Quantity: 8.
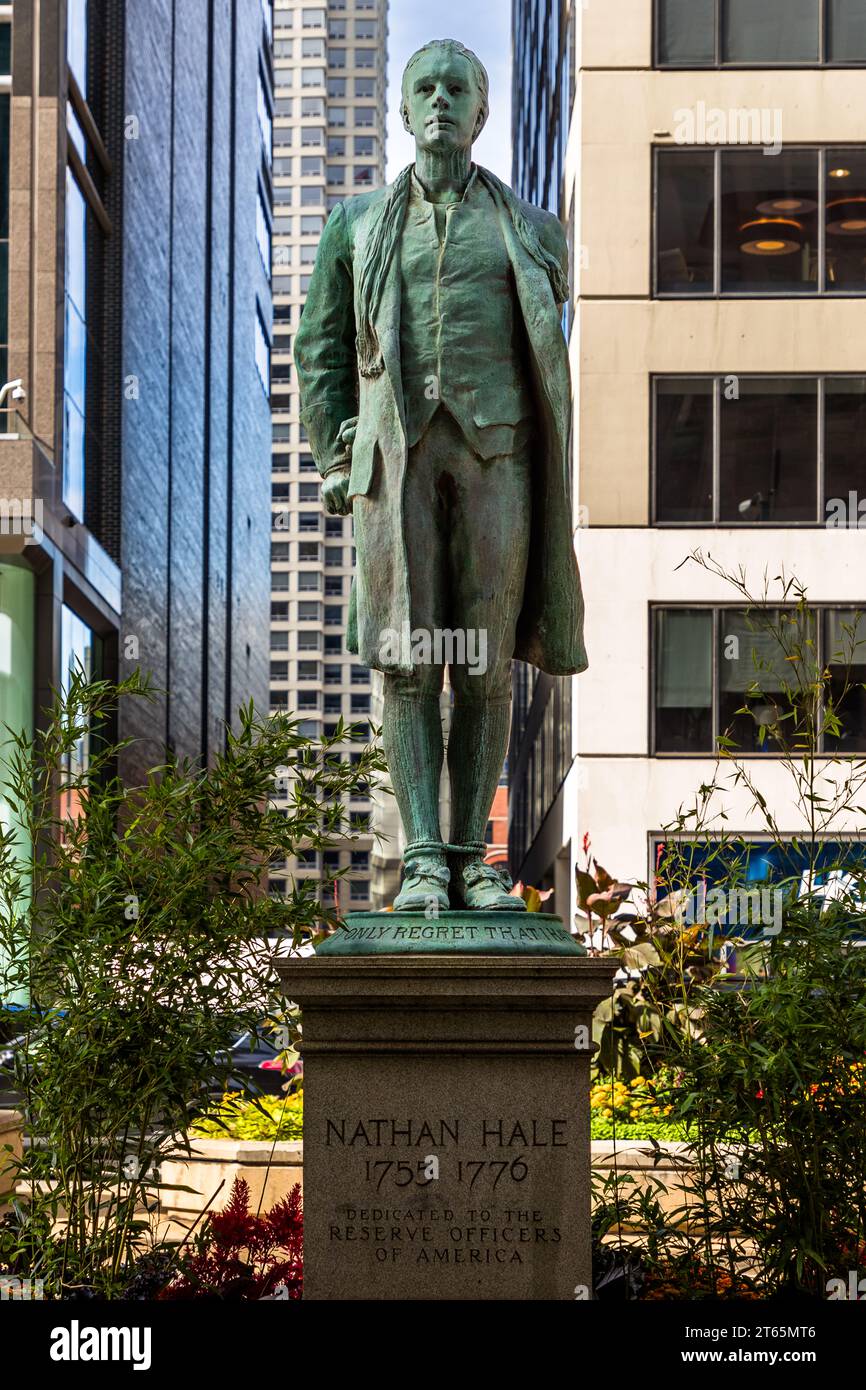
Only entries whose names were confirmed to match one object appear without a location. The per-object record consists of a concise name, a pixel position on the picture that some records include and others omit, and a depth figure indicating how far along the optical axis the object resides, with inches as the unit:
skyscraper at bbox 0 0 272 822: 1193.4
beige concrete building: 1136.2
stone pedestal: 226.5
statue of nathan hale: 257.6
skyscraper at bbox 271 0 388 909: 6087.6
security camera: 1139.3
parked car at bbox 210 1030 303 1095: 640.4
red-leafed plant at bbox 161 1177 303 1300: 259.1
